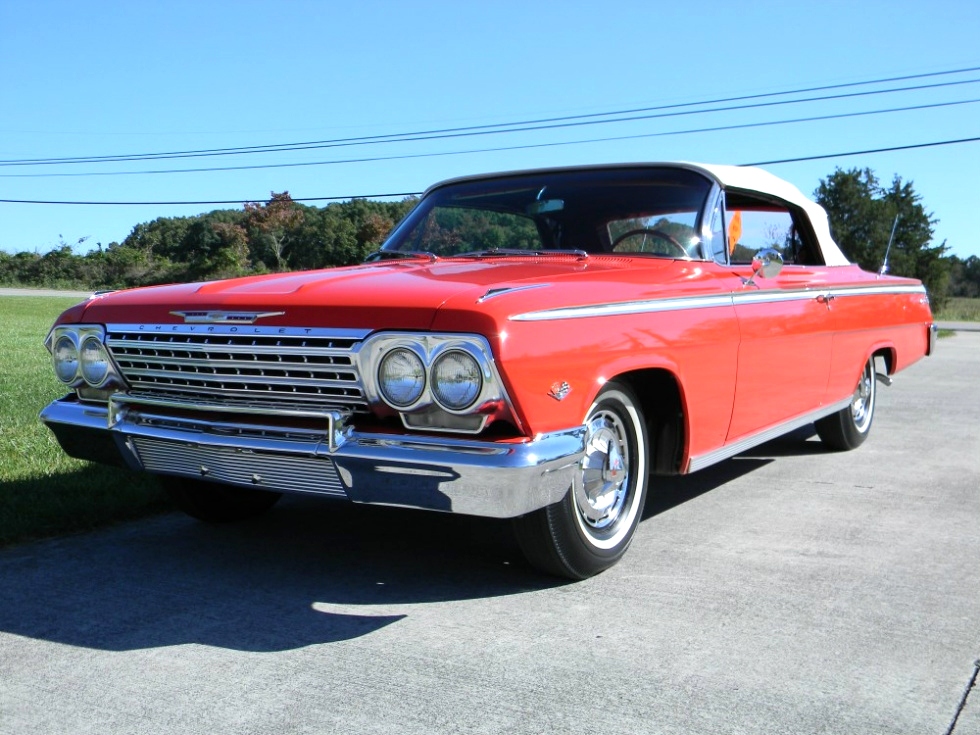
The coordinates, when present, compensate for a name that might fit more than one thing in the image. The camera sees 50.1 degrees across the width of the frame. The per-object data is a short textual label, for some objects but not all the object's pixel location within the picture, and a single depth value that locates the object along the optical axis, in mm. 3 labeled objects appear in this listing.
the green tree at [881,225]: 52125
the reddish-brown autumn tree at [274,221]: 42781
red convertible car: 3184
